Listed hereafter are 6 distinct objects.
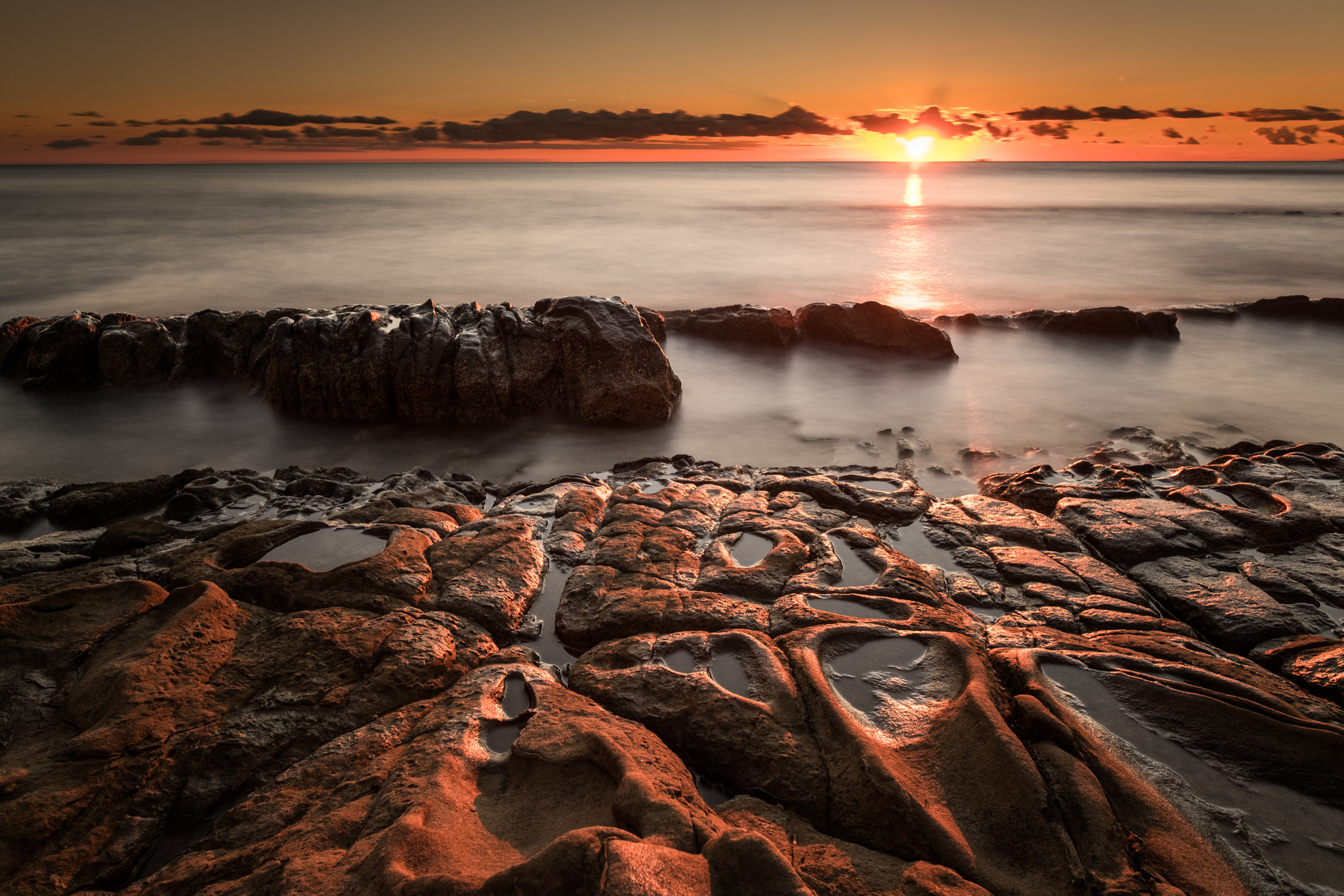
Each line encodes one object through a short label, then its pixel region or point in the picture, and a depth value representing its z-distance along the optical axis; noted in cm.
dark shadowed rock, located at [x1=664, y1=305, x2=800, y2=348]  884
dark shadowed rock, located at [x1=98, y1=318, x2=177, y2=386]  706
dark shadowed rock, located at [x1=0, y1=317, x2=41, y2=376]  722
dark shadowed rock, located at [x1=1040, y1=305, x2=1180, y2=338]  917
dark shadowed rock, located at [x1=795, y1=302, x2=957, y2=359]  838
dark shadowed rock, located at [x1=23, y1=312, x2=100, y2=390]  695
